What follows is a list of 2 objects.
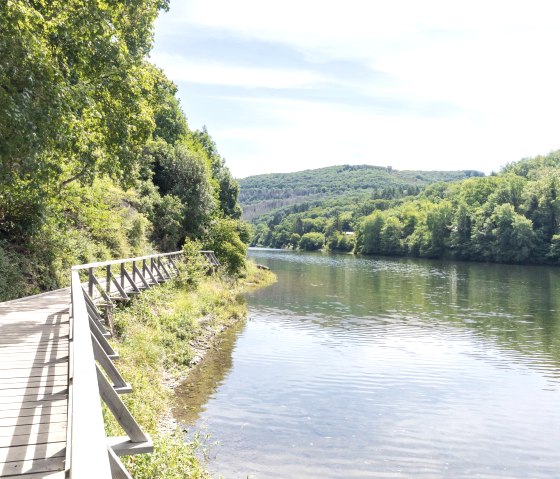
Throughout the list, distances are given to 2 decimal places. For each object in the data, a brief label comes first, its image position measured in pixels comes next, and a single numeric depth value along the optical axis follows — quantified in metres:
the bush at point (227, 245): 40.58
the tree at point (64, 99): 11.03
